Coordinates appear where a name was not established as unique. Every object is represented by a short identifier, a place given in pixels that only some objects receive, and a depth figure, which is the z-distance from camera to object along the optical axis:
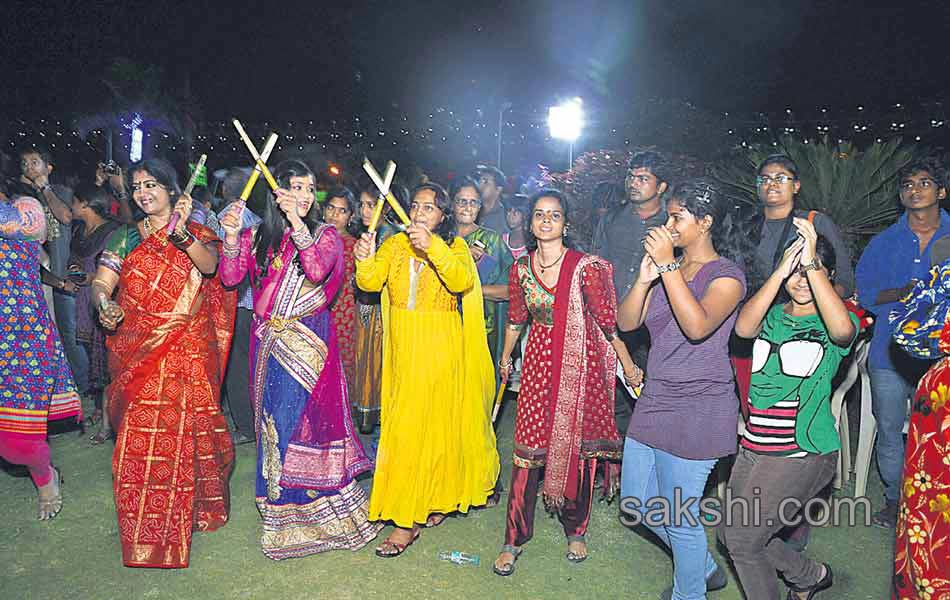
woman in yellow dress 3.58
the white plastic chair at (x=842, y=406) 4.04
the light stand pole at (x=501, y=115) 11.14
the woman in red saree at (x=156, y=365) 3.47
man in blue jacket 3.95
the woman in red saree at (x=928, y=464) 2.21
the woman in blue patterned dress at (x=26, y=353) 3.90
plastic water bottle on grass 3.55
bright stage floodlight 9.88
